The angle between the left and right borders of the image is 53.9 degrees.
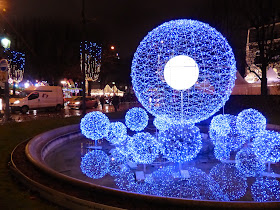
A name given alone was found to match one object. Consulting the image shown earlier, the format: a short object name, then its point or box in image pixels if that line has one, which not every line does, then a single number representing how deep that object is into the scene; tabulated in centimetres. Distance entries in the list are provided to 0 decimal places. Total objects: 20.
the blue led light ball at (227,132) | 912
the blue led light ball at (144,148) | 660
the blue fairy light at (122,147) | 850
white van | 2394
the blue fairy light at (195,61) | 711
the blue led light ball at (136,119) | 1103
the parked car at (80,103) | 3005
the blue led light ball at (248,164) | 706
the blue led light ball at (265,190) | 538
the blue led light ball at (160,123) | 1045
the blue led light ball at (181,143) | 668
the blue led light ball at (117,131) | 961
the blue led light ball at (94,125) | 896
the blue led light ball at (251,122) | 902
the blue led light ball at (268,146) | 664
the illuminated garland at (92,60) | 3791
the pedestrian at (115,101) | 2356
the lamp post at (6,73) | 1429
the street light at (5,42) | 1485
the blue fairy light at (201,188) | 544
